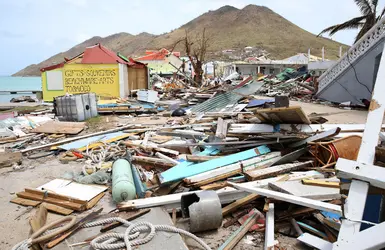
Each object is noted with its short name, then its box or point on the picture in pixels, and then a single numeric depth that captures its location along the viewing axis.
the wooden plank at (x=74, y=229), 3.08
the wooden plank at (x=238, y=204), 3.86
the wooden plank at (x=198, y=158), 5.11
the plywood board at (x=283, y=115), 4.90
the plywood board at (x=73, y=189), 4.46
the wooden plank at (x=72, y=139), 7.39
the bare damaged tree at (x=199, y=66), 23.59
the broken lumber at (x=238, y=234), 3.23
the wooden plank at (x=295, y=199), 3.12
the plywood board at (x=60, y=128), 9.07
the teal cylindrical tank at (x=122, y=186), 4.10
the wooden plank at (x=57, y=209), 4.07
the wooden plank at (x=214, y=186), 4.20
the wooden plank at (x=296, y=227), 3.42
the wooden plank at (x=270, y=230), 3.16
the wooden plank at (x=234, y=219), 3.71
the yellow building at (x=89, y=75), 20.09
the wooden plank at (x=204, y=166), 4.53
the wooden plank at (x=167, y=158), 5.49
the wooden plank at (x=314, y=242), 2.93
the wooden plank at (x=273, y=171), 4.34
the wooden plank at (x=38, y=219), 3.51
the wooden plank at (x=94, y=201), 4.24
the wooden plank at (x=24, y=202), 4.38
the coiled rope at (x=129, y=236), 2.97
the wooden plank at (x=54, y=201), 4.15
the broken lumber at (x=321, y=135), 5.02
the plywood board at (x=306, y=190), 3.59
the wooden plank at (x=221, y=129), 5.87
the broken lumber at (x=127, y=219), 3.35
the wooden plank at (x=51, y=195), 4.23
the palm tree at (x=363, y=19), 17.84
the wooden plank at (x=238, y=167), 4.41
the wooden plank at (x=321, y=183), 3.86
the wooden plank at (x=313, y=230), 3.33
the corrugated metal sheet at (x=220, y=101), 12.70
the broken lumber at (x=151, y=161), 5.54
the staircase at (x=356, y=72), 11.80
